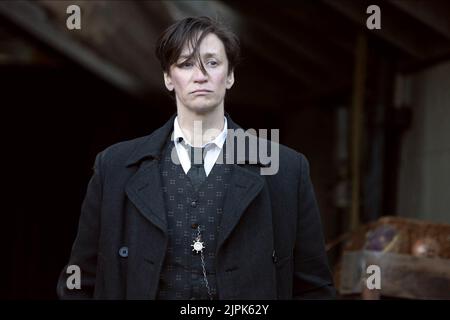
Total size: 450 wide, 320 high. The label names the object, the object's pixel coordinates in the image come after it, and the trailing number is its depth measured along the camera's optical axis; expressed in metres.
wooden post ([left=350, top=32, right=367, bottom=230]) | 16.22
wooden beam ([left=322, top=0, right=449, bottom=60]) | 13.98
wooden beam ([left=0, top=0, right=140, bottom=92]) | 18.25
